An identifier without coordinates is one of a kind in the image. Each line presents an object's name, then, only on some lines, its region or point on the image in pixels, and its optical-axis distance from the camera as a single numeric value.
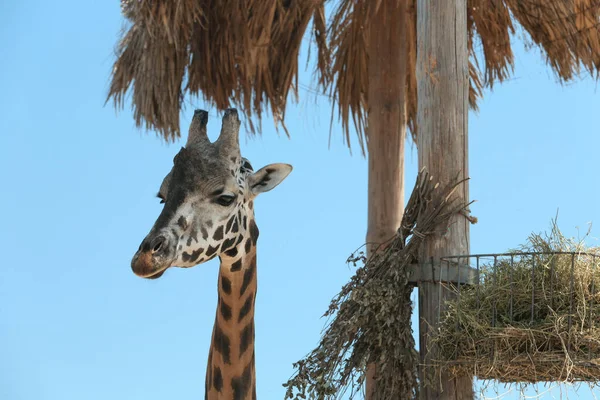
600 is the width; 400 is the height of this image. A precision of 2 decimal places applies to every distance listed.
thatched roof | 14.77
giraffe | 9.78
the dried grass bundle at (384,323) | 10.65
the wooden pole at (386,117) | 14.80
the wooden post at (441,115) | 10.96
